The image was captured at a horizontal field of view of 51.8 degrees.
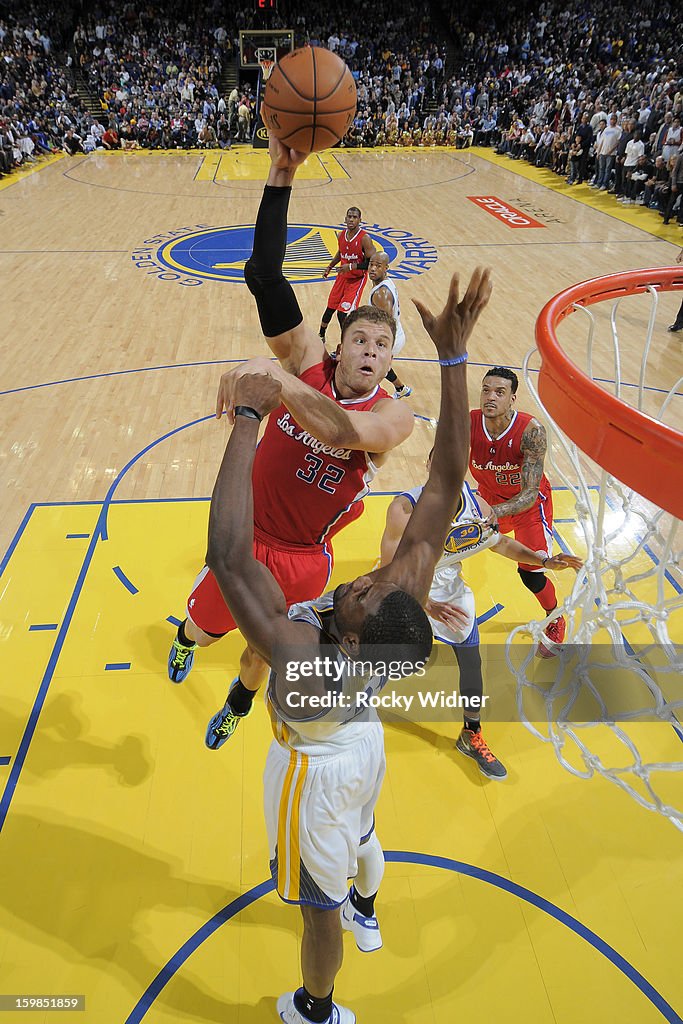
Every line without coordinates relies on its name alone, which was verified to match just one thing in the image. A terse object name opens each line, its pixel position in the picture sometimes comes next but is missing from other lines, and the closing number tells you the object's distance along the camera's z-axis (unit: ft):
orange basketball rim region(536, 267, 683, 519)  6.73
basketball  9.02
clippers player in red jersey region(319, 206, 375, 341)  24.07
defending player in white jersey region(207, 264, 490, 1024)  5.74
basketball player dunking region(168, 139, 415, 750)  8.74
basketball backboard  79.92
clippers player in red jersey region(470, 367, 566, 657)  12.47
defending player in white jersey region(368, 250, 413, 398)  19.17
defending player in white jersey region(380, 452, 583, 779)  10.57
